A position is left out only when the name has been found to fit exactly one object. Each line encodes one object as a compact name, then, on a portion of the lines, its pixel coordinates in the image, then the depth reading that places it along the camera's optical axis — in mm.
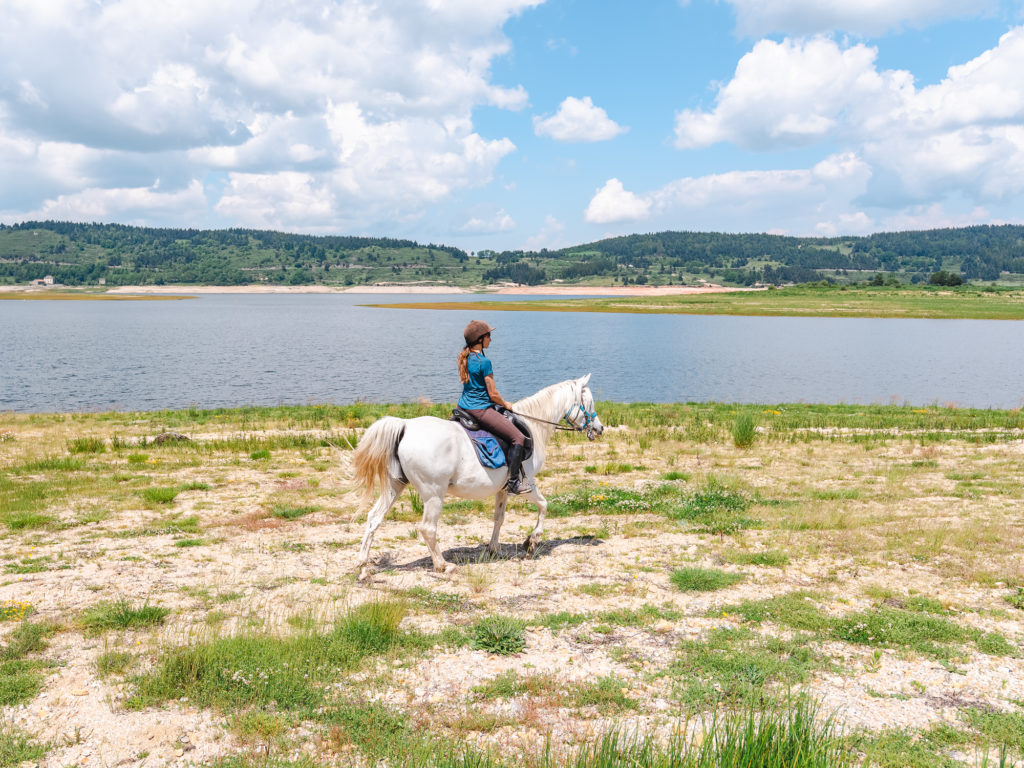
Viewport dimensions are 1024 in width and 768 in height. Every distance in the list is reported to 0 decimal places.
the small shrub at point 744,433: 21859
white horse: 9781
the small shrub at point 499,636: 7215
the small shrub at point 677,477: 17136
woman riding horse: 10125
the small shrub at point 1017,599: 8547
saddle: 10516
